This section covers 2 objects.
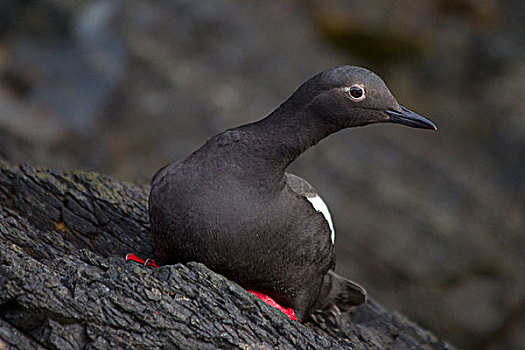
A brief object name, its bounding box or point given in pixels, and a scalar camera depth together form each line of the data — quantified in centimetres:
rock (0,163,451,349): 600
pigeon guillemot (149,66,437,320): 706
